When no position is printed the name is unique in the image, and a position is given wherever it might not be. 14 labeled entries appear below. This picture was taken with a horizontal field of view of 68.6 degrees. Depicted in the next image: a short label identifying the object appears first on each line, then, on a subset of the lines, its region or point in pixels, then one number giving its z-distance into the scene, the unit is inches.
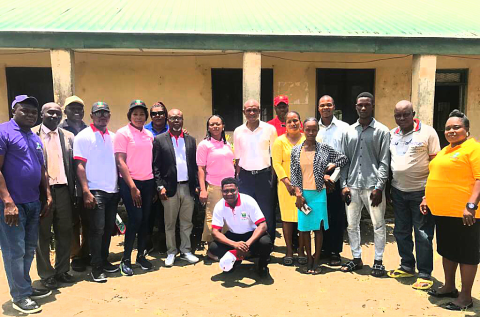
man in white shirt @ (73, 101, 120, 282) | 147.9
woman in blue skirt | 159.2
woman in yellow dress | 165.2
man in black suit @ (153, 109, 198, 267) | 169.0
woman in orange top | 123.5
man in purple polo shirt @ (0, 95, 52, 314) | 123.6
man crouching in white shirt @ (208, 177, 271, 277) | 156.6
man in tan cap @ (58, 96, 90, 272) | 159.2
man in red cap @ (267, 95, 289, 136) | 189.3
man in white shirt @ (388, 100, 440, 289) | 146.4
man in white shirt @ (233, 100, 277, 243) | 173.0
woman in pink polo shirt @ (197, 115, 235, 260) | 173.6
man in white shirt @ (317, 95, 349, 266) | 168.1
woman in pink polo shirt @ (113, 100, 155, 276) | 156.8
